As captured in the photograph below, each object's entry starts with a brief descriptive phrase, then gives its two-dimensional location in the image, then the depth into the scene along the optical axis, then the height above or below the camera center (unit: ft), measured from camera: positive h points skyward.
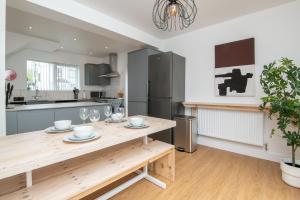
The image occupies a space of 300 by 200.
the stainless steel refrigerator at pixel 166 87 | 10.34 +0.86
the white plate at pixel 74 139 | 3.84 -1.01
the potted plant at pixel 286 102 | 6.08 -0.13
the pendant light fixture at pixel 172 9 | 4.80 +2.95
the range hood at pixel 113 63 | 18.77 +4.50
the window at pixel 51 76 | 15.69 +2.65
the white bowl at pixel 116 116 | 6.29 -0.69
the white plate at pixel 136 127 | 5.34 -0.94
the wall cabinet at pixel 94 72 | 18.89 +3.38
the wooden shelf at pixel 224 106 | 8.32 -0.42
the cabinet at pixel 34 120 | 8.27 -1.15
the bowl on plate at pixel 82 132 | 3.98 -0.85
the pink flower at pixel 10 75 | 8.59 +1.44
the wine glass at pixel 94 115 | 5.62 -0.57
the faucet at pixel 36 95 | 15.50 +0.47
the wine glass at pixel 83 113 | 5.58 -0.50
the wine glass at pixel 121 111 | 6.52 -0.51
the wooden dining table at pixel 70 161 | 3.12 -2.02
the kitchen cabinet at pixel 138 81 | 11.61 +1.47
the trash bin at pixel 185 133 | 9.65 -2.18
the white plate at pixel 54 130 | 4.73 -0.96
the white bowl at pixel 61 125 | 4.88 -0.81
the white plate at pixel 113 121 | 6.19 -0.87
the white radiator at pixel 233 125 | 8.61 -1.60
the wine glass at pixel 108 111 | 6.31 -0.48
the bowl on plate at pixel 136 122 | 5.46 -0.81
